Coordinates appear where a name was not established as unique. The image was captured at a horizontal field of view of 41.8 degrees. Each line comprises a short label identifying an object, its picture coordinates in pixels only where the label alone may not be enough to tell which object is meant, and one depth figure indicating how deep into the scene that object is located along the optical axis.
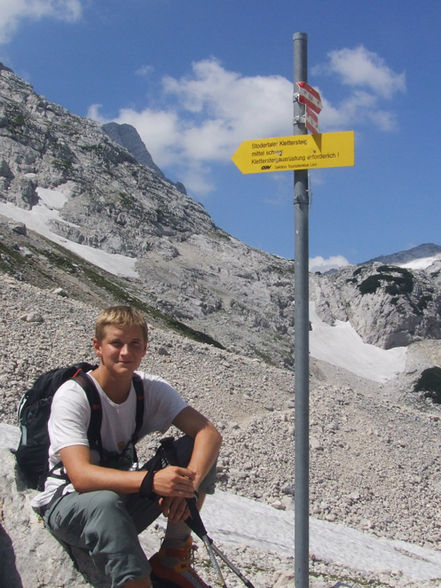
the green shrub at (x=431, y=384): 72.86
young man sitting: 4.14
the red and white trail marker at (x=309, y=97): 5.13
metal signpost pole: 5.02
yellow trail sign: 4.93
